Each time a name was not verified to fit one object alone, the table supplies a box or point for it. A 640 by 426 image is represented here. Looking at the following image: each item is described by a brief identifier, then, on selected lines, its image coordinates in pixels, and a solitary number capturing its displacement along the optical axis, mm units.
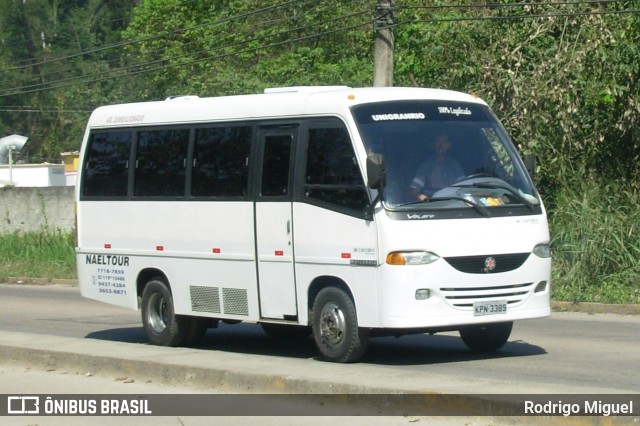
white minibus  11570
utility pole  22703
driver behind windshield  11797
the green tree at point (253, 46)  42375
